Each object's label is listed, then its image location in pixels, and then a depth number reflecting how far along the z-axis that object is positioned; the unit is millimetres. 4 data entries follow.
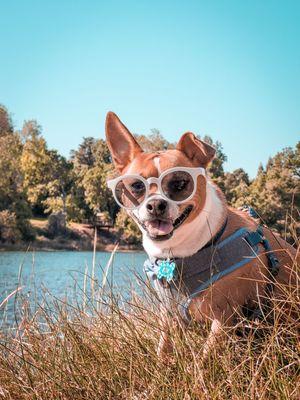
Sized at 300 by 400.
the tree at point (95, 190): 61188
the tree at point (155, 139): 57369
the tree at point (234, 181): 42712
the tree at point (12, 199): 50781
